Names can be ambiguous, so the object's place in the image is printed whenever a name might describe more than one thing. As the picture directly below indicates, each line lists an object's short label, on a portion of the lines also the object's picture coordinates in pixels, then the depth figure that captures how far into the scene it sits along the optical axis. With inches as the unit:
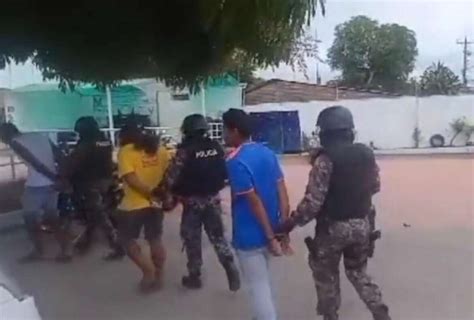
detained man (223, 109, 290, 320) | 151.1
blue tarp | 360.8
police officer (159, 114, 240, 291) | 199.9
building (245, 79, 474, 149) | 383.2
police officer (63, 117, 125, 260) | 251.3
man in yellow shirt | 200.1
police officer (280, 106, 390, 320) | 150.3
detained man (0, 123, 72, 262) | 241.8
